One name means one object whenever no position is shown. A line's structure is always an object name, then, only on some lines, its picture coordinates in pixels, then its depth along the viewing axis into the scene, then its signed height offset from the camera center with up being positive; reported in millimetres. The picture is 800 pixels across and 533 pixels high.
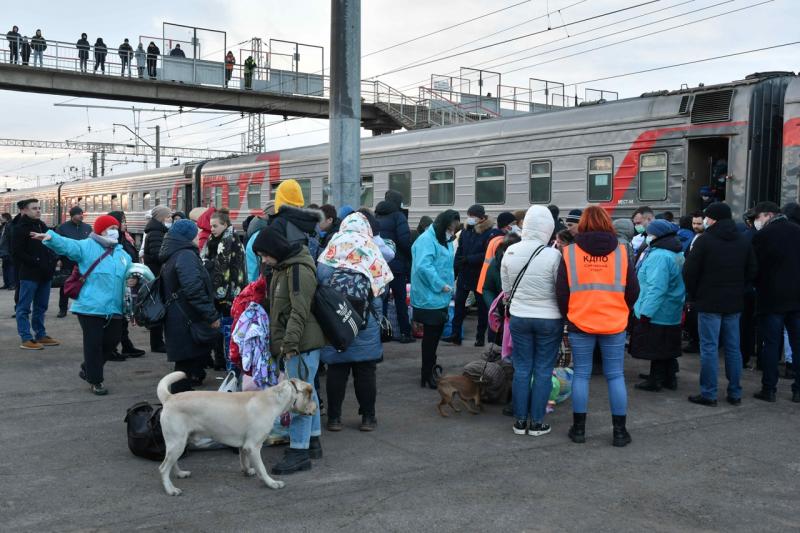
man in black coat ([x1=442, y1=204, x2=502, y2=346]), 10109 -591
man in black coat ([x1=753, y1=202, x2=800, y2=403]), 7027 -678
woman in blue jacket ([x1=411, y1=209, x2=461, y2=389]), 7387 -645
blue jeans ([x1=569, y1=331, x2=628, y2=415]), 5707 -1146
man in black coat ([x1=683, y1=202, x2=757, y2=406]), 6828 -619
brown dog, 6551 -1537
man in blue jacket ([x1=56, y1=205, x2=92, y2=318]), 10812 -196
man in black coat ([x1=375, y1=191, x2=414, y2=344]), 9344 -343
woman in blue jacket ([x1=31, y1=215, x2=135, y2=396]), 7094 -740
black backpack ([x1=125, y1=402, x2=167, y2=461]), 5301 -1581
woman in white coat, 5824 -756
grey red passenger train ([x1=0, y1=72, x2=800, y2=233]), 10688 +1078
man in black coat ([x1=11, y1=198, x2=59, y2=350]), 9547 -735
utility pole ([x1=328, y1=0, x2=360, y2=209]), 10867 +1673
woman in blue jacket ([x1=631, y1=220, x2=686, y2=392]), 7441 -861
